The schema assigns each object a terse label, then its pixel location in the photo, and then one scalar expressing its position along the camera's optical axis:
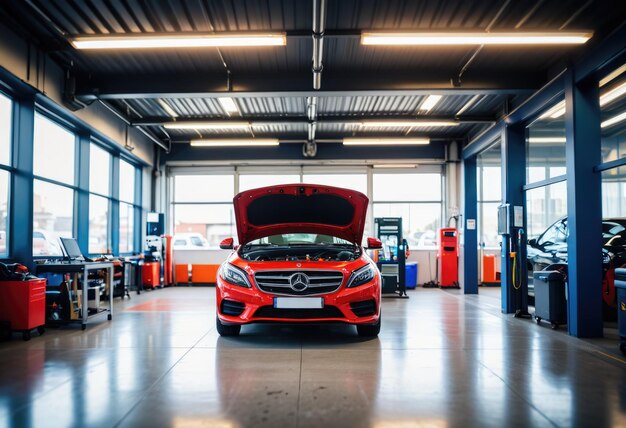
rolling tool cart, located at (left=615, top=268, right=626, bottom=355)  4.15
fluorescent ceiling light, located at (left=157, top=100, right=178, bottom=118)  8.61
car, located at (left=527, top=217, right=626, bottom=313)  6.07
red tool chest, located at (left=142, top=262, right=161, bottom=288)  10.66
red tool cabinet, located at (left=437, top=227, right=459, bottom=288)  11.01
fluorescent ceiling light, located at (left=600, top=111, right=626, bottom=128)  9.01
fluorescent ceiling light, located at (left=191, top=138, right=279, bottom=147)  10.41
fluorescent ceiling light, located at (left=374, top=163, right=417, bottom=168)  12.21
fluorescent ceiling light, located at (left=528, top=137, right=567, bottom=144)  11.71
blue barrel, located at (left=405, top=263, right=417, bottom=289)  11.03
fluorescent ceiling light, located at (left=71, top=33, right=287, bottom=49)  5.18
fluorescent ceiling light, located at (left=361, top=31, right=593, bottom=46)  5.09
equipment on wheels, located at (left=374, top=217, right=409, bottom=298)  9.45
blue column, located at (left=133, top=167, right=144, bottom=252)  11.59
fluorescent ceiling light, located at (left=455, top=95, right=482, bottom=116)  8.23
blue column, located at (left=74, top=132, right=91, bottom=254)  8.54
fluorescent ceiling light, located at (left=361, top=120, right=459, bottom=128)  9.16
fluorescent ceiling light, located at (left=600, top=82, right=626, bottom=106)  7.56
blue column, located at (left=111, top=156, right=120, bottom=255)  10.14
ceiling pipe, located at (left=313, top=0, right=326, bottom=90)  4.79
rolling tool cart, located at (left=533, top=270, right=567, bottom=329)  5.63
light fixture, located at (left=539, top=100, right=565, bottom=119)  8.85
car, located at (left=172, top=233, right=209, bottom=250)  12.51
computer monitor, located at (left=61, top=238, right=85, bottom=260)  6.07
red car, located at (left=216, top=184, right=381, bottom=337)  4.34
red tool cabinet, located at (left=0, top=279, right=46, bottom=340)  4.84
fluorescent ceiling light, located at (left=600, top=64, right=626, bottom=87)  6.92
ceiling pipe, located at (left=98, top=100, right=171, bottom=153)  8.25
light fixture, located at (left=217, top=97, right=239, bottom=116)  8.28
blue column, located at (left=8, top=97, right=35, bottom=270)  6.32
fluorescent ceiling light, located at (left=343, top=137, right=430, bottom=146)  10.49
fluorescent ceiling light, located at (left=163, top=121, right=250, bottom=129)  9.14
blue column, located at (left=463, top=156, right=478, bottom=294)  9.97
